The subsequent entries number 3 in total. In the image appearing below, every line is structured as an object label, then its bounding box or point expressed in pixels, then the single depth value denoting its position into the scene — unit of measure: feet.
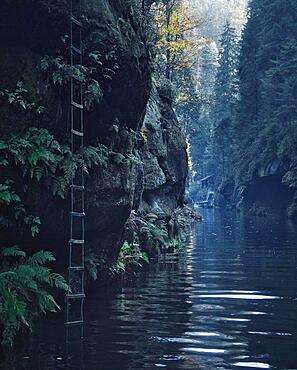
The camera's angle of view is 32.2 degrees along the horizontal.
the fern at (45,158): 29.12
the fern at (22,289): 24.94
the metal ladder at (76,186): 32.27
